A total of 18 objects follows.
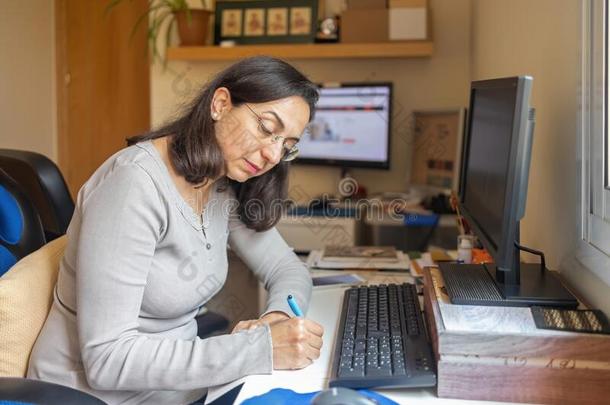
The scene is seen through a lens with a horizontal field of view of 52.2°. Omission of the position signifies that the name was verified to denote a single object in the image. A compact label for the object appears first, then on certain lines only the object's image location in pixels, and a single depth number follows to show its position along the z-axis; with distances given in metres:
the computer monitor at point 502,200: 0.96
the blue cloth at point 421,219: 2.53
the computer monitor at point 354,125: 2.78
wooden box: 0.88
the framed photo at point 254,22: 2.97
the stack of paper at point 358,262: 1.85
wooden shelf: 2.79
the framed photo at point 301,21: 2.92
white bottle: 1.67
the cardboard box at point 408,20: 2.79
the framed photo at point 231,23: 3.00
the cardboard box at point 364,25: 2.83
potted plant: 2.95
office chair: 1.31
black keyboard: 0.94
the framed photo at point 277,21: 2.94
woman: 1.02
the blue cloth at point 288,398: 0.91
